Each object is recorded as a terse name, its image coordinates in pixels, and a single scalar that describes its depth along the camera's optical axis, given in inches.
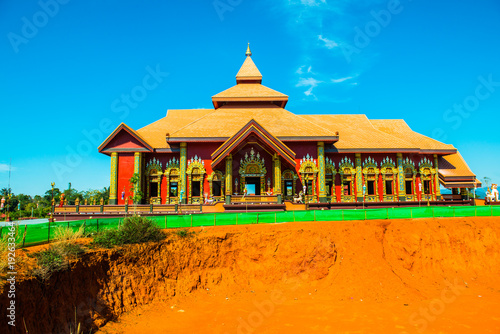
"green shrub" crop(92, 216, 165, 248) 622.2
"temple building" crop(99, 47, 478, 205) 1166.3
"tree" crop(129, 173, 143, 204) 1116.5
